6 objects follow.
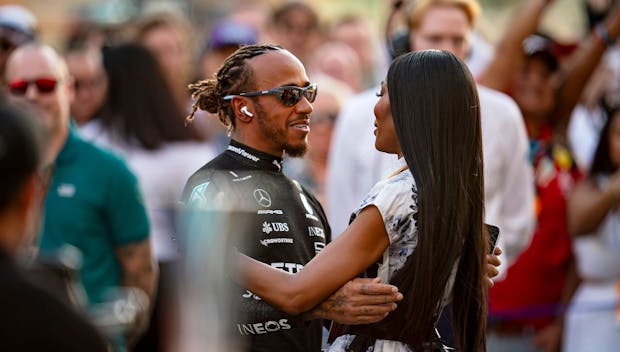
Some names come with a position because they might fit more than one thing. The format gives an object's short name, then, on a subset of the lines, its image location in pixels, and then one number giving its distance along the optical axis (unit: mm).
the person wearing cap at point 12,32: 17159
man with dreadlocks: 7866
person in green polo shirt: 11948
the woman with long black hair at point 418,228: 7813
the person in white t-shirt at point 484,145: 12646
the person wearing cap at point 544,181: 14868
